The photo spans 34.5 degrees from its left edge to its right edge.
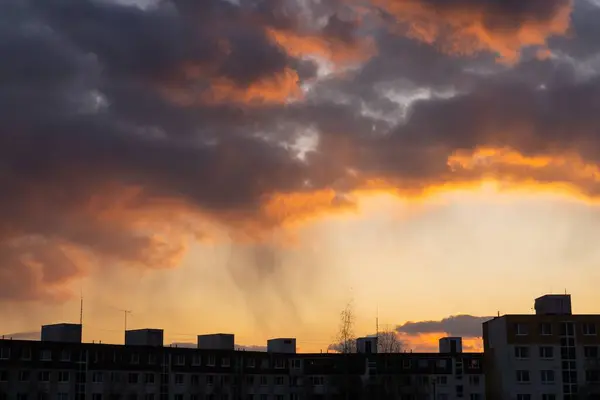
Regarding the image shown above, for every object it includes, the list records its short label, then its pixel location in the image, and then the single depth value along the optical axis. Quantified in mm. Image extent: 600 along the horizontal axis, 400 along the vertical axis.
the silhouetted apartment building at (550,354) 167375
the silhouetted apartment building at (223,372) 158125
